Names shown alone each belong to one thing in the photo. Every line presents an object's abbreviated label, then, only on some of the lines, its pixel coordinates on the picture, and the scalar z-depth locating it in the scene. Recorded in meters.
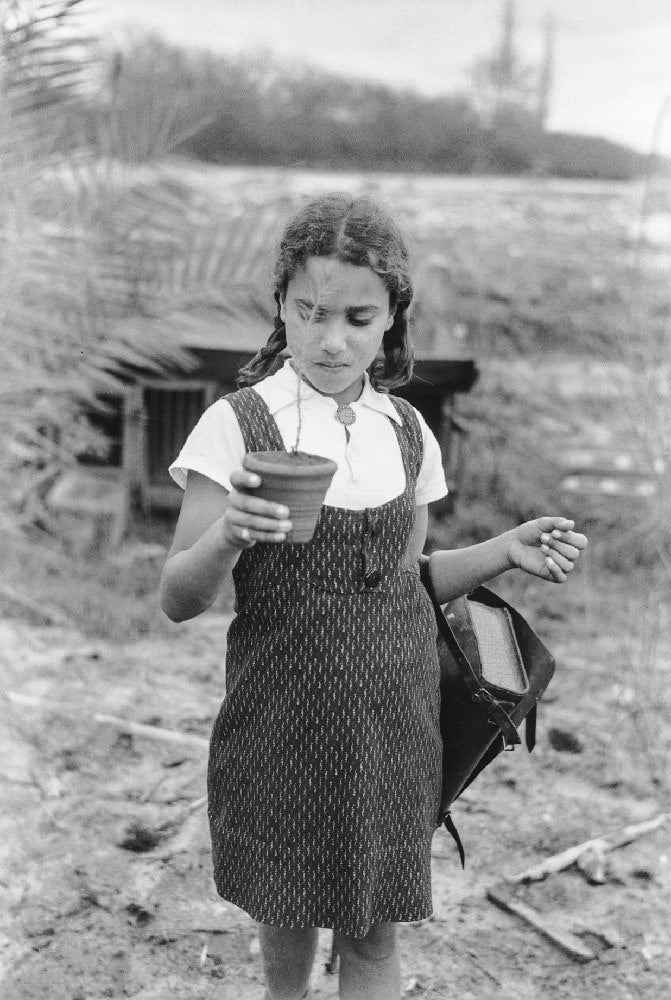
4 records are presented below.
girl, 1.46
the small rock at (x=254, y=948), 2.10
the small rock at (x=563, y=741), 3.02
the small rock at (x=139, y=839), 2.45
